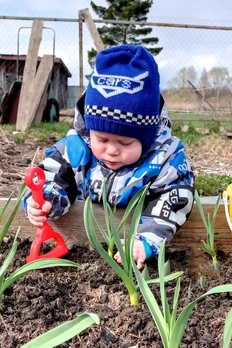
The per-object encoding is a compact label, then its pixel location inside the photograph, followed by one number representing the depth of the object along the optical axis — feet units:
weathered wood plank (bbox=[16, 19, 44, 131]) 25.62
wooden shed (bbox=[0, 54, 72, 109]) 47.55
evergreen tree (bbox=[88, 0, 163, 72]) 70.90
